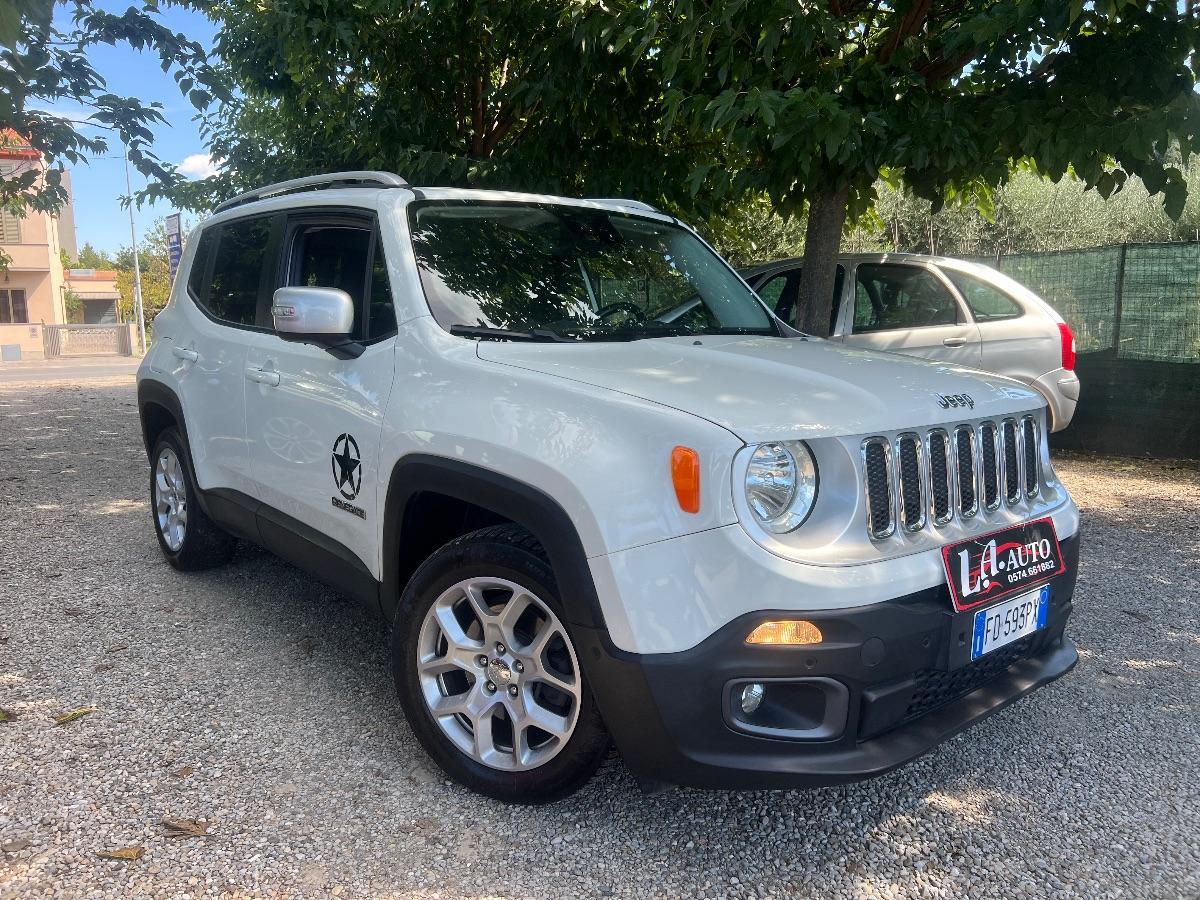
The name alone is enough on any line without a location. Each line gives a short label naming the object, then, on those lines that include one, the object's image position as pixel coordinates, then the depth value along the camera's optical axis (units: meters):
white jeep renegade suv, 2.29
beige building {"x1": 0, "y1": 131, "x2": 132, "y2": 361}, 36.88
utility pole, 39.15
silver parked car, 7.43
